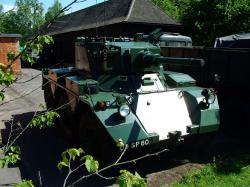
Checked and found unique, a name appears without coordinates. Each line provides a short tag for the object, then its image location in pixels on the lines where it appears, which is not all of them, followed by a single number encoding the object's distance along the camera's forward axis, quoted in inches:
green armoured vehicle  129.7
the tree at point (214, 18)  437.6
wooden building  502.3
